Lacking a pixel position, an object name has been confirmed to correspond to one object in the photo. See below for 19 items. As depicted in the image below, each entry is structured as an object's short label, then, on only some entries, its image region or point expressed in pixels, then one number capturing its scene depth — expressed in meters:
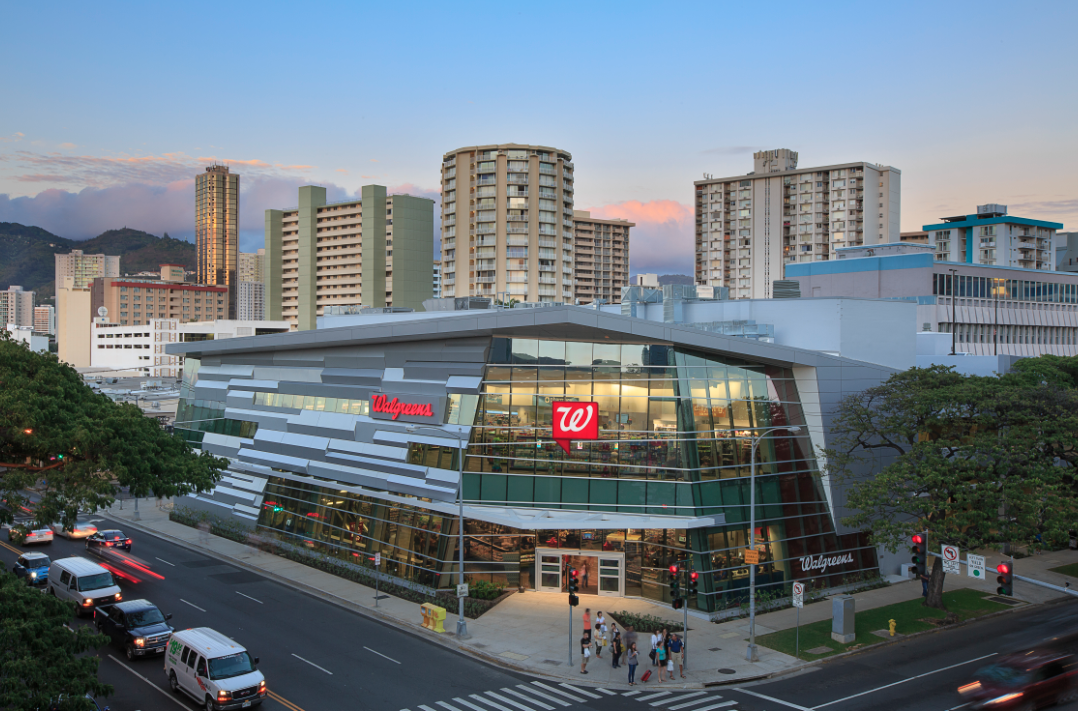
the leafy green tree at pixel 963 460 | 33.28
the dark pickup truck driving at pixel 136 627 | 29.53
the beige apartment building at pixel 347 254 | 146.00
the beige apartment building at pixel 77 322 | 198.62
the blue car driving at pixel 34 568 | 39.70
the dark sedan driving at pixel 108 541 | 47.62
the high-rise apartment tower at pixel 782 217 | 146.88
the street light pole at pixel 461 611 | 32.56
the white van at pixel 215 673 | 24.34
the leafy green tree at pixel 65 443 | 22.16
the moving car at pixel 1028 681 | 23.08
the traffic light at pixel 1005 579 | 27.78
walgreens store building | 37.03
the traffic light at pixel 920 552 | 31.72
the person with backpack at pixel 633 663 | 28.14
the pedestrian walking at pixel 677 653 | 28.72
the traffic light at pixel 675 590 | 29.95
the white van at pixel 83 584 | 34.03
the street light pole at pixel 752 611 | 30.05
